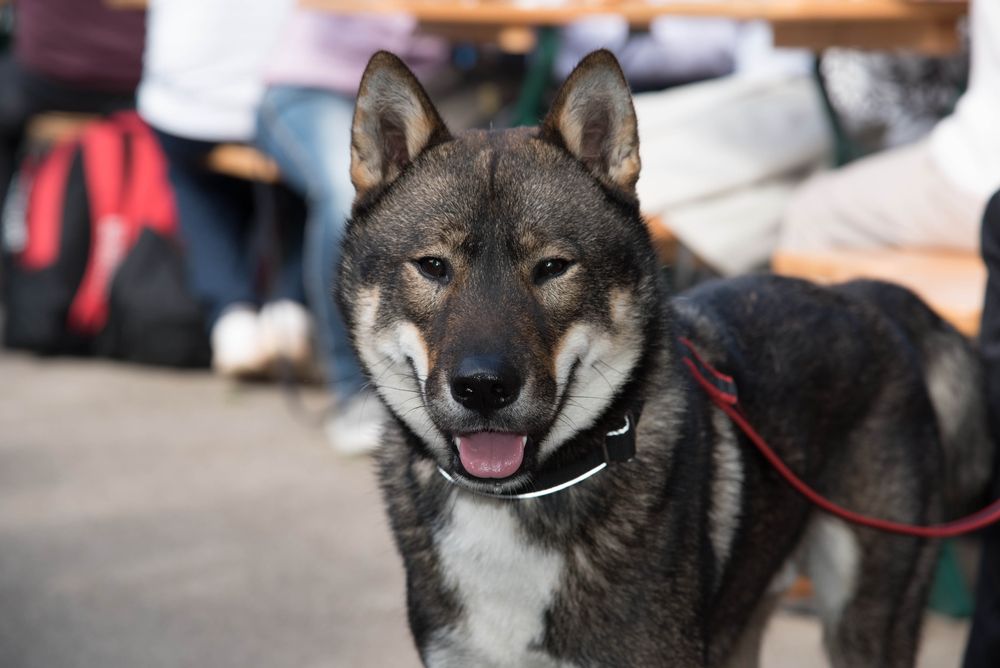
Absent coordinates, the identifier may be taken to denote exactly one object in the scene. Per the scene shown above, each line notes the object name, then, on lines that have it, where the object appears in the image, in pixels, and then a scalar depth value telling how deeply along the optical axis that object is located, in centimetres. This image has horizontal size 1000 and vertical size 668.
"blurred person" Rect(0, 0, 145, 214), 696
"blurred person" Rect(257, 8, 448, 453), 536
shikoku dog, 227
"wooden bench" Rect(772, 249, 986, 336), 339
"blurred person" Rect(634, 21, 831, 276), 451
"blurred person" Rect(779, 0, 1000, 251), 357
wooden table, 416
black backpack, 651
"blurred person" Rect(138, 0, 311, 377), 588
